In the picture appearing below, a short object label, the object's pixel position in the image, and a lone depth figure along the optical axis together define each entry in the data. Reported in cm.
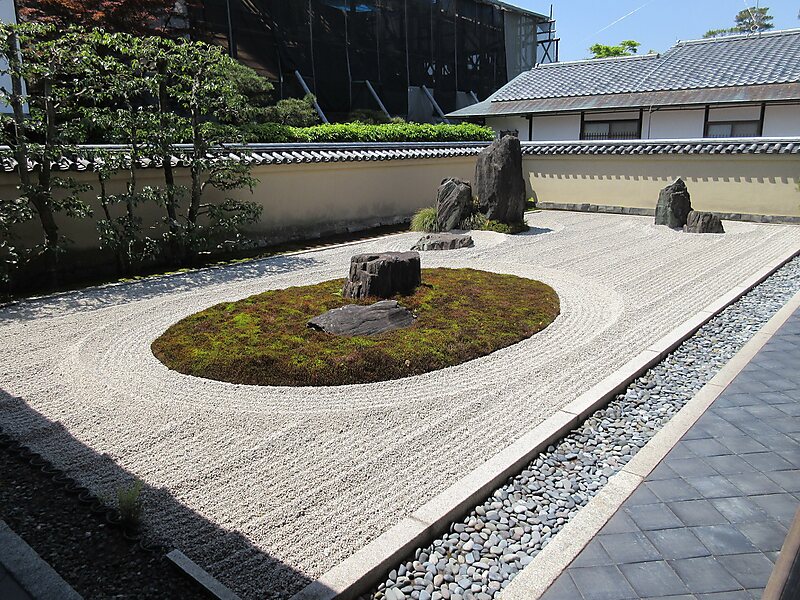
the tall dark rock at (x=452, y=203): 1361
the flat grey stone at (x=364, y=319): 651
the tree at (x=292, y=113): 2058
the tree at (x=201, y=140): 1017
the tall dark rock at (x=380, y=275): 765
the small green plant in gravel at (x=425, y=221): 1398
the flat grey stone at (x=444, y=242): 1188
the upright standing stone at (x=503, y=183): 1364
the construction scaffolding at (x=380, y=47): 2467
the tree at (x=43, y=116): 841
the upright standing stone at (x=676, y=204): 1395
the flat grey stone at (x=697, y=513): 333
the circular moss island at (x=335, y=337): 556
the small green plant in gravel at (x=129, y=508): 327
